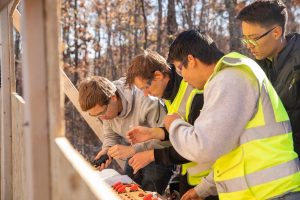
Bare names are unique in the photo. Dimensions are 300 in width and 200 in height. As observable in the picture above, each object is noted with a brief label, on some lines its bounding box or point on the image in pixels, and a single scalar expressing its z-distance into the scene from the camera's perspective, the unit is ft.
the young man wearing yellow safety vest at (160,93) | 9.93
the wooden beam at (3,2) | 6.77
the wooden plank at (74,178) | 4.03
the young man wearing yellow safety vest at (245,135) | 6.28
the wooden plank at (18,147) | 9.69
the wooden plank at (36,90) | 5.03
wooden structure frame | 4.97
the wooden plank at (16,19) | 14.44
